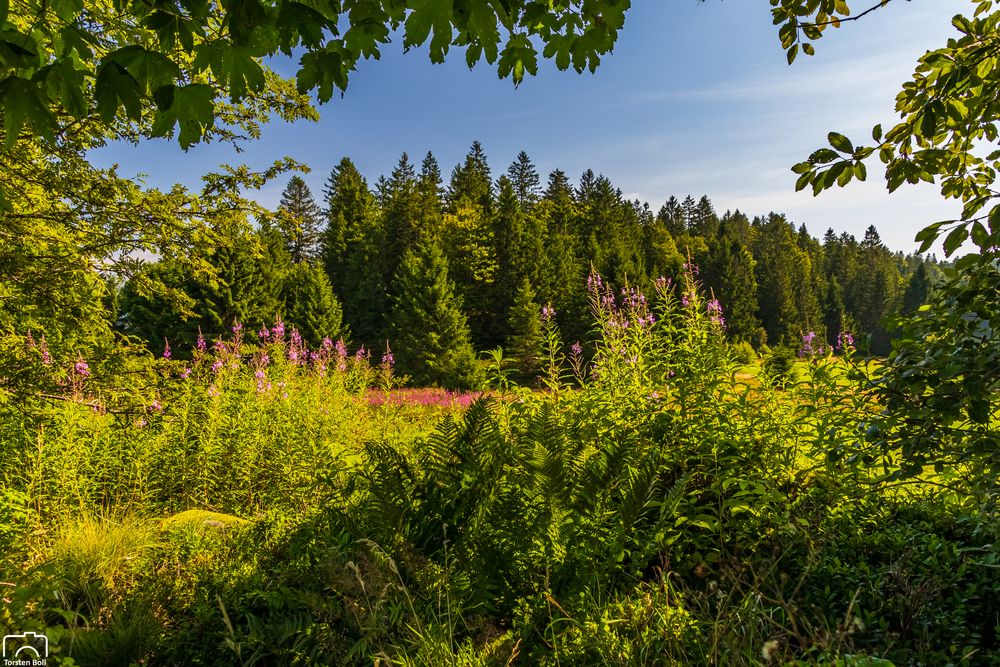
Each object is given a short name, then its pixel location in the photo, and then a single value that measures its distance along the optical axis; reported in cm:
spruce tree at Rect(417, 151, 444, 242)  3681
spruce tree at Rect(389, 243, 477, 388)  2556
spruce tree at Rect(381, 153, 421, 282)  3688
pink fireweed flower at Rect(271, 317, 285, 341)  757
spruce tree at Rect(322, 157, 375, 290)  4062
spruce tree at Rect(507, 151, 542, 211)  4991
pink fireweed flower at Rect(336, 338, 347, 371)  673
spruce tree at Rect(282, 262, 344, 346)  2875
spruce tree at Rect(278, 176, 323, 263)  4391
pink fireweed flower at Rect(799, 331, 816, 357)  388
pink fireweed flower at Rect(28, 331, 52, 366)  399
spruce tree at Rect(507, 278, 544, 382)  2792
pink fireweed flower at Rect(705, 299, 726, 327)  369
